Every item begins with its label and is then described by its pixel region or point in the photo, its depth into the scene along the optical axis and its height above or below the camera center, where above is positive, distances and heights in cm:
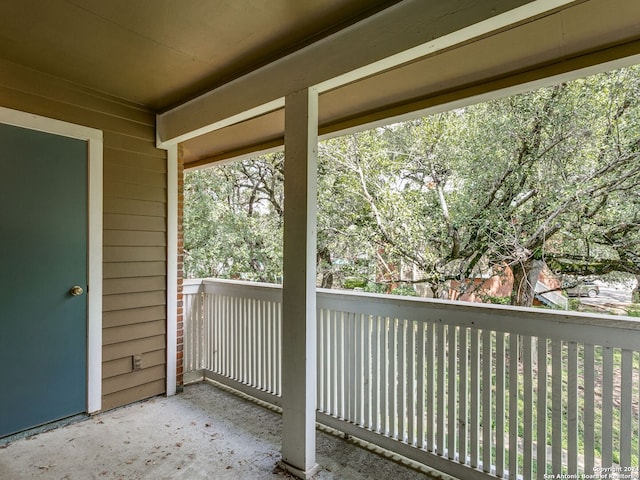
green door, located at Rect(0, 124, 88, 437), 228 -27
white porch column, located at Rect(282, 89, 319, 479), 198 -22
